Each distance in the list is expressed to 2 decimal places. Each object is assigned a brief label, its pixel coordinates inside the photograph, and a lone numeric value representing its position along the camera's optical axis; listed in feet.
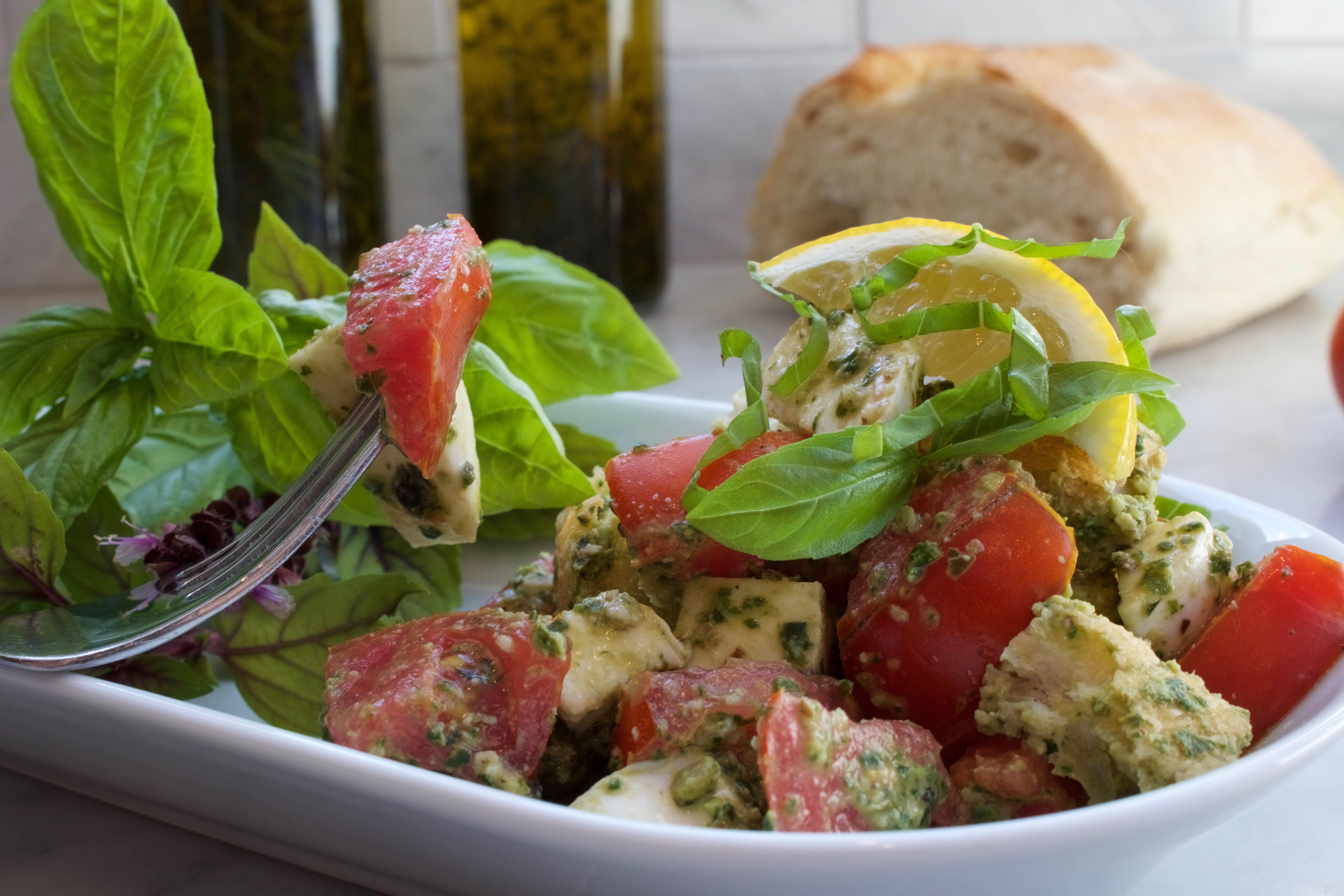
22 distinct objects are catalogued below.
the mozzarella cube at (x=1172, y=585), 1.35
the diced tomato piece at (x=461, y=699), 1.29
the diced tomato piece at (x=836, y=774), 1.24
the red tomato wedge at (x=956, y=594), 1.32
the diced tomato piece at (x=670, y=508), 1.39
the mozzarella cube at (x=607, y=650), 1.32
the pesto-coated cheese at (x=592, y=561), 1.44
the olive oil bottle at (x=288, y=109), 2.46
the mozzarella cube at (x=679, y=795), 1.25
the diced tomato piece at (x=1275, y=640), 1.33
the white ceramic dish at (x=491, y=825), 1.19
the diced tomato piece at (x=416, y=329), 1.35
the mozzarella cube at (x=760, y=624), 1.35
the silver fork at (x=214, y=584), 1.37
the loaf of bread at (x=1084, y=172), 2.58
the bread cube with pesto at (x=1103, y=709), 1.27
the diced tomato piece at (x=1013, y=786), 1.29
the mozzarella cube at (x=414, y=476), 1.41
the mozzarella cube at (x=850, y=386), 1.36
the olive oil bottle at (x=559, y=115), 2.62
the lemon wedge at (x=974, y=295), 1.36
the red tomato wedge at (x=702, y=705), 1.29
